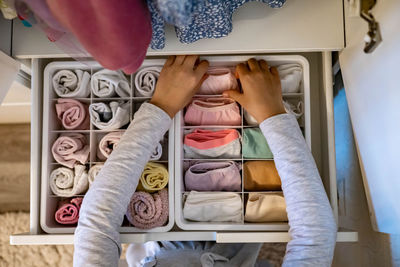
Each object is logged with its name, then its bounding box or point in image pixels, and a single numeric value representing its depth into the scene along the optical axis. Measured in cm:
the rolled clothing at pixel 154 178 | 105
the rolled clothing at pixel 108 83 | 107
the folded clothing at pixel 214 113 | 109
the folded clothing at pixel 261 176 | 107
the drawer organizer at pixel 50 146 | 105
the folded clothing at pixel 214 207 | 105
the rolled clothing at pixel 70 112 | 109
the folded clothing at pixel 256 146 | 107
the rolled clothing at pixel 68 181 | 107
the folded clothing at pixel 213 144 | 107
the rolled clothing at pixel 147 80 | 108
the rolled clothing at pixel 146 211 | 104
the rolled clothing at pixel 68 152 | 107
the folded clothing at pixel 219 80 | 109
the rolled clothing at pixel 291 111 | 108
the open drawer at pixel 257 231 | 100
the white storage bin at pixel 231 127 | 104
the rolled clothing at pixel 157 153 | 107
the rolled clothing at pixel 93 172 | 106
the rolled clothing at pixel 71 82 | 109
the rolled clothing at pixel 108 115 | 106
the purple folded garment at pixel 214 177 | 107
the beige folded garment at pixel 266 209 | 104
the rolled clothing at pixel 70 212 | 106
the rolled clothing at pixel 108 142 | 106
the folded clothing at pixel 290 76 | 108
